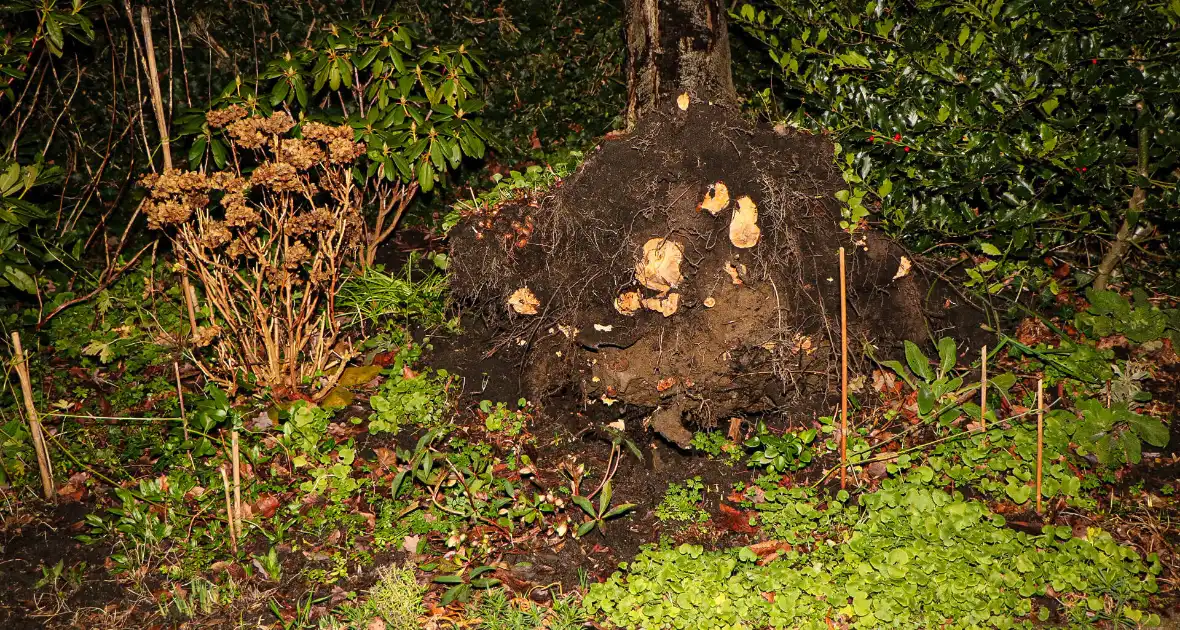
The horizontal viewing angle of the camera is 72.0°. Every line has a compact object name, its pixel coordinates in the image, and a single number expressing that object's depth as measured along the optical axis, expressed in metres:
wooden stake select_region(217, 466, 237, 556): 3.54
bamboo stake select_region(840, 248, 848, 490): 3.64
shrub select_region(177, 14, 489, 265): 4.38
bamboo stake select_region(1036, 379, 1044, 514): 3.49
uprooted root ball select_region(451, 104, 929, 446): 3.86
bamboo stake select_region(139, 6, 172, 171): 3.99
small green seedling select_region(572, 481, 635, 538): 3.50
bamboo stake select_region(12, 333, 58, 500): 3.66
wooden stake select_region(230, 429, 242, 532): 3.43
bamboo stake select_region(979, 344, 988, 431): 3.71
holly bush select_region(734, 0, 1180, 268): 3.68
